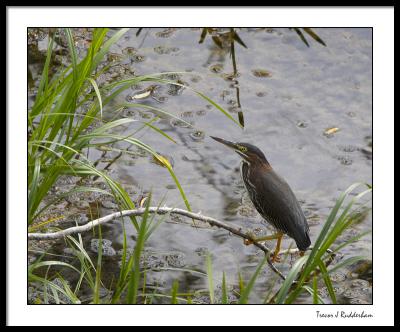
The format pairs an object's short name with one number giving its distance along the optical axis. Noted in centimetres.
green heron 1079
